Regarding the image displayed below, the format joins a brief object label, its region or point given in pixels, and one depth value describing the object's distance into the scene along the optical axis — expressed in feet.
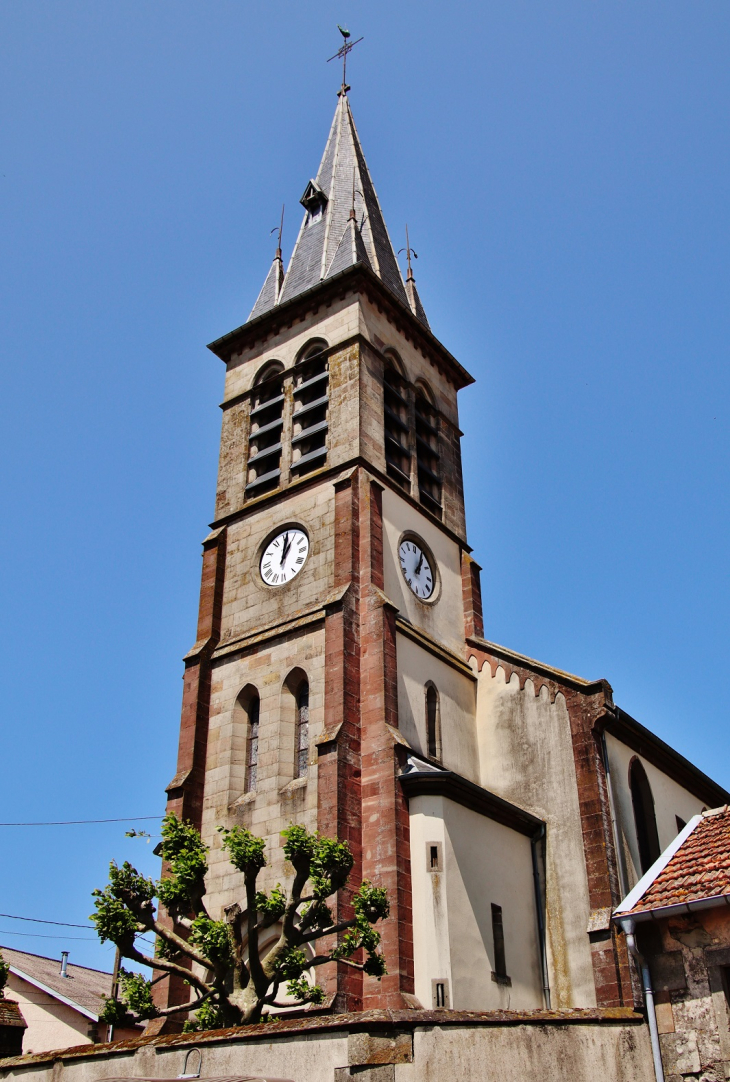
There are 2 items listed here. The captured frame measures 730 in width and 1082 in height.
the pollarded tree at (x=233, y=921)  52.85
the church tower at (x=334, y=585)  73.26
